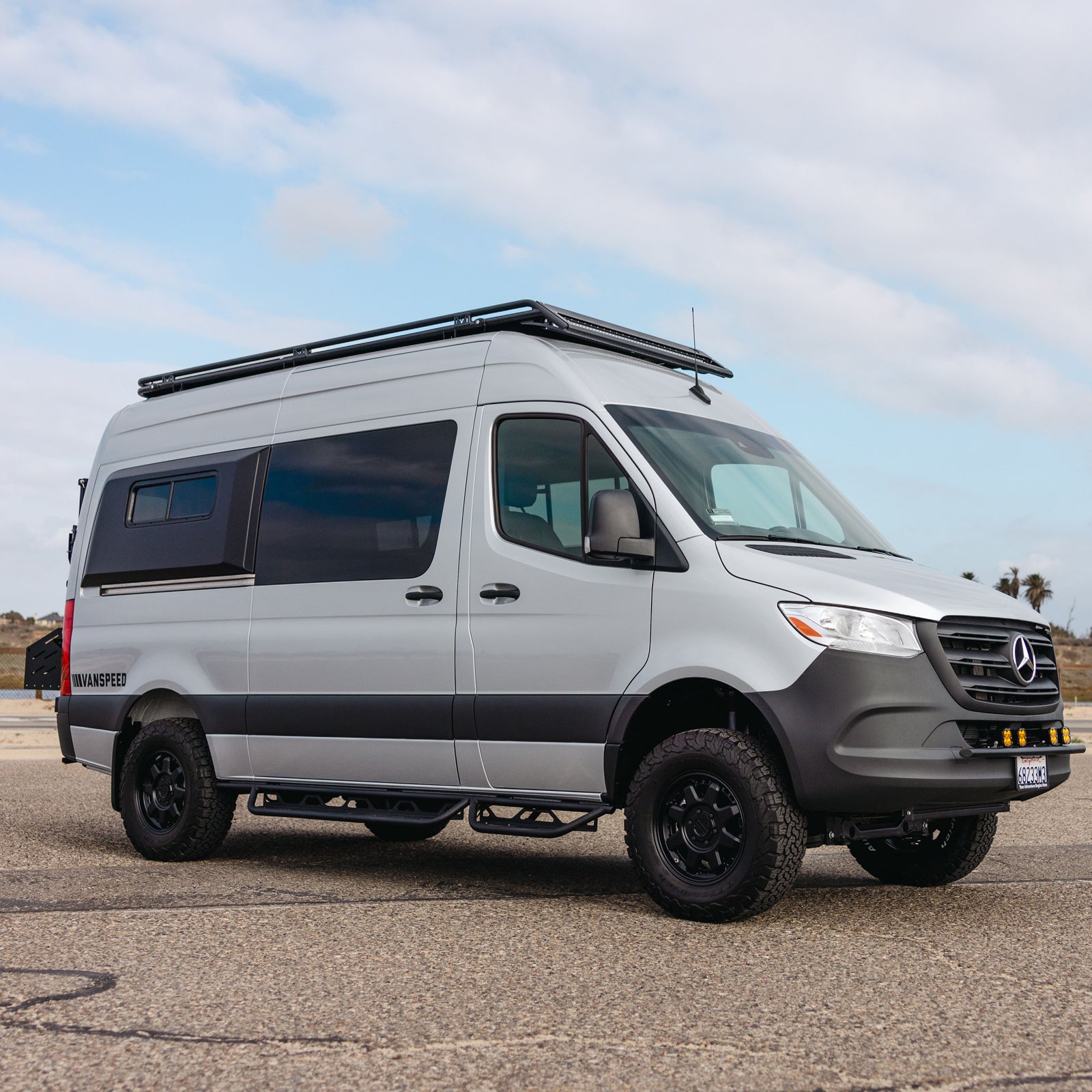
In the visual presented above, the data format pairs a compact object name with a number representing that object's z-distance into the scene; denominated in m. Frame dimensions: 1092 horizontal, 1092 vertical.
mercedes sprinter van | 6.03
